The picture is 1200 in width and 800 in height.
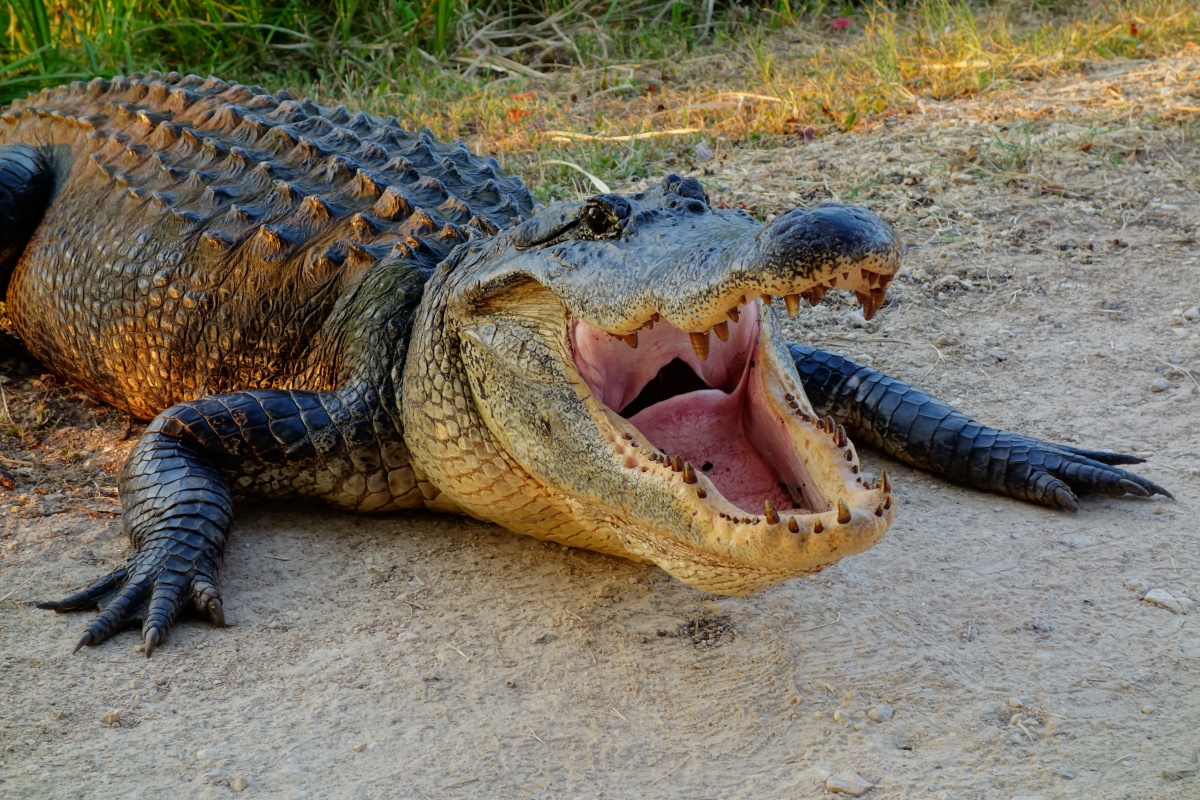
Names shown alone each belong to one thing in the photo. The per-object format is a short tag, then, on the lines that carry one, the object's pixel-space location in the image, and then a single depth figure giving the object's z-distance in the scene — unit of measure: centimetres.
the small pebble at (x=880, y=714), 253
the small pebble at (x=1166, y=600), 290
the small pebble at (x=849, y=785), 229
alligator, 254
